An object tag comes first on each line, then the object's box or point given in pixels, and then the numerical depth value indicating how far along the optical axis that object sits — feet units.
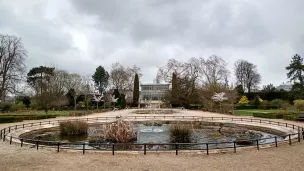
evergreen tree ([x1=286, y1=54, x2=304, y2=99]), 159.84
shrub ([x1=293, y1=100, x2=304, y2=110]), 108.78
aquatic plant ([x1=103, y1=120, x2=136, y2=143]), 51.21
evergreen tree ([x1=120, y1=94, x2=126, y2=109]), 185.47
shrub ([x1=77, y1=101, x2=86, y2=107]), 182.90
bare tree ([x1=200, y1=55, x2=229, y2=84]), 189.98
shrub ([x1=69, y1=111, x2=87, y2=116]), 117.78
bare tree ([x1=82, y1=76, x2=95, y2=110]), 201.05
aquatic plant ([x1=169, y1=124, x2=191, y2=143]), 56.39
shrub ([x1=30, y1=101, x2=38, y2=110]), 149.61
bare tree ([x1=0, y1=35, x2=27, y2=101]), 120.47
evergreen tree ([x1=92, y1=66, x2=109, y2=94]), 252.62
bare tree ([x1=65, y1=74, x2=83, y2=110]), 208.37
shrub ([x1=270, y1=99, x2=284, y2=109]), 147.43
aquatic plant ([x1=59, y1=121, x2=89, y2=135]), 63.41
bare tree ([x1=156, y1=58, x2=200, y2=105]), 184.55
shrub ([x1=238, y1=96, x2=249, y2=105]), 168.45
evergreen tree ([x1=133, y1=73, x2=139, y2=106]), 204.33
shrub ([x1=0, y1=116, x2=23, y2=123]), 89.27
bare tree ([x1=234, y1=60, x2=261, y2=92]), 210.79
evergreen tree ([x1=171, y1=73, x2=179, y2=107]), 185.98
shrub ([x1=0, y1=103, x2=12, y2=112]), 134.24
